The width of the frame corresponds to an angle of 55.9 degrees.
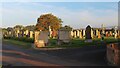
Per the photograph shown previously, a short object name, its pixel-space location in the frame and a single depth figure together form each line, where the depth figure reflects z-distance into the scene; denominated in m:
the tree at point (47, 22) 36.19
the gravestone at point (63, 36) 13.93
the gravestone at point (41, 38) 13.32
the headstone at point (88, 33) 15.31
